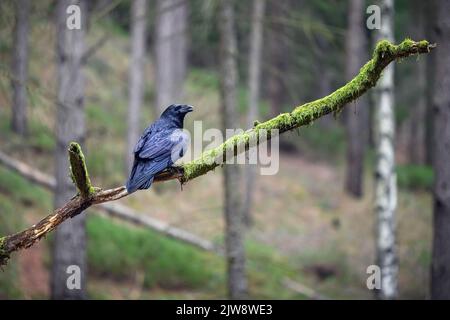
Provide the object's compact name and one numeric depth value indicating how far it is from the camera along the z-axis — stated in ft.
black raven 18.54
